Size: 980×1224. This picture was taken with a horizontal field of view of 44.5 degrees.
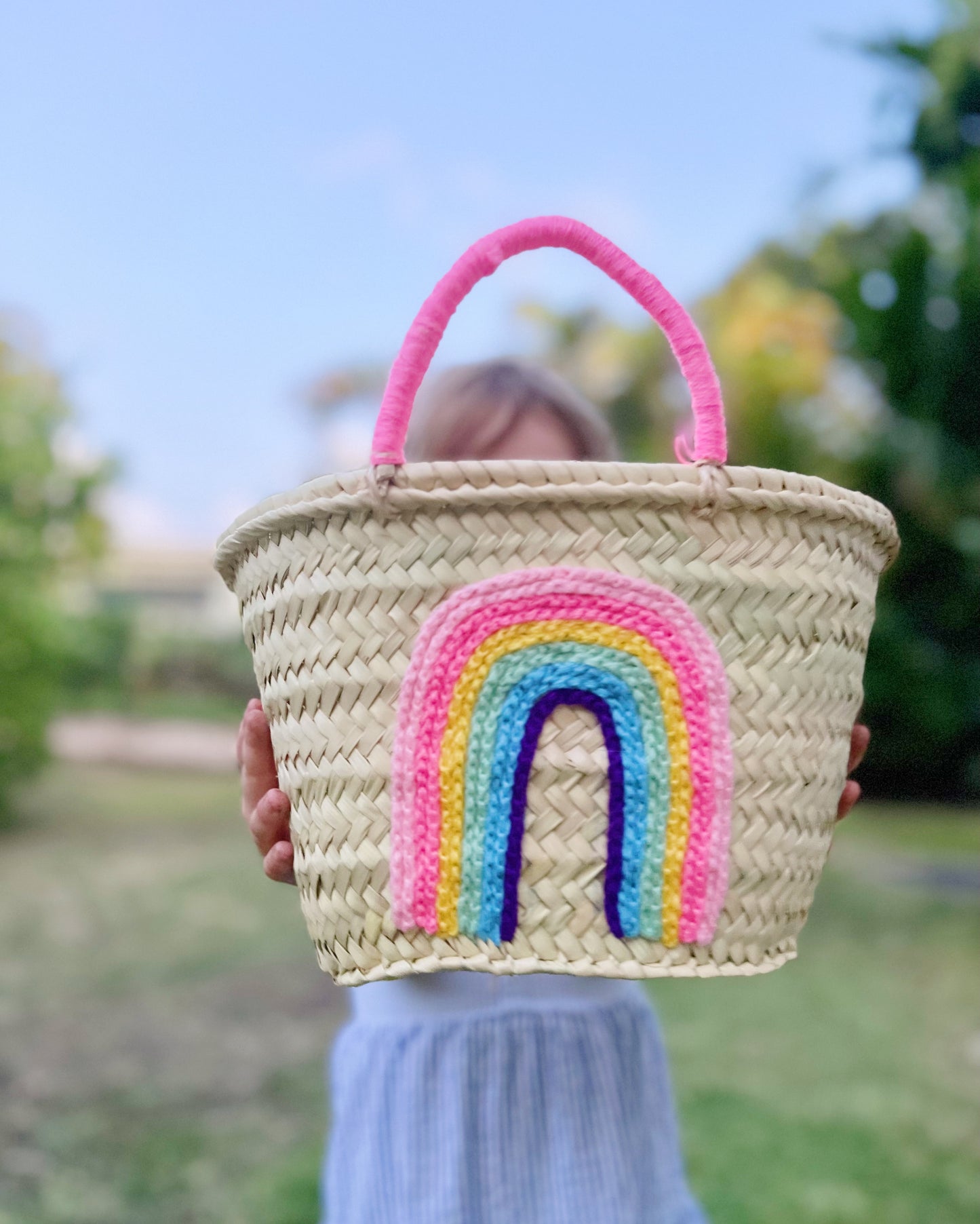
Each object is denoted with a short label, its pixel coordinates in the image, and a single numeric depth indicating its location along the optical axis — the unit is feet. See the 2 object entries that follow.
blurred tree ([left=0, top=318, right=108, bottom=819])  15.79
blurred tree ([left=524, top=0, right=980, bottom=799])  15.92
